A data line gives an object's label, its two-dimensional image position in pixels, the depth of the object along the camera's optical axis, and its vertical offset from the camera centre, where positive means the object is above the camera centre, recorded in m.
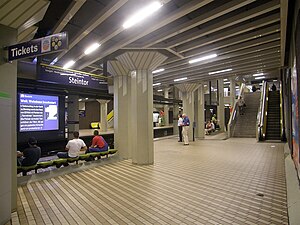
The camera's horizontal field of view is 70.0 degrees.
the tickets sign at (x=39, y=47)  2.91 +1.02
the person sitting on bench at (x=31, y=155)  4.82 -0.83
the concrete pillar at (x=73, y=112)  9.27 +0.24
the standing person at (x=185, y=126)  11.06 -0.50
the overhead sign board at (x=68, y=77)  6.07 +1.27
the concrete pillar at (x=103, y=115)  19.75 +0.23
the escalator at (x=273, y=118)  12.08 -0.17
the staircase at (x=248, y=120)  14.59 -0.32
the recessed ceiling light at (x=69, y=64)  7.15 +1.89
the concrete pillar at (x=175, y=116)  19.01 +0.05
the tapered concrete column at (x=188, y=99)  13.23 +1.09
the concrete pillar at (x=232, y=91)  18.91 +2.25
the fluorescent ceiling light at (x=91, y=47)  5.60 +1.88
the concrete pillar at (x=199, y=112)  14.37 +0.28
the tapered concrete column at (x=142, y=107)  6.73 +0.31
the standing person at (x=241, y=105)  16.09 +0.81
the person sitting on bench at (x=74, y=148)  5.84 -0.82
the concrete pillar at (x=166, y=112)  22.42 +0.51
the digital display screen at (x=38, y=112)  6.47 +0.20
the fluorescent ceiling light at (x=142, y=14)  3.75 +1.94
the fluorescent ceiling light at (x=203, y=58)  7.38 +2.07
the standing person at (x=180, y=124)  12.01 -0.42
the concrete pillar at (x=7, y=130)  2.92 -0.17
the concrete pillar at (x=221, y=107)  18.77 +0.78
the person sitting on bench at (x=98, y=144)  6.97 -0.87
